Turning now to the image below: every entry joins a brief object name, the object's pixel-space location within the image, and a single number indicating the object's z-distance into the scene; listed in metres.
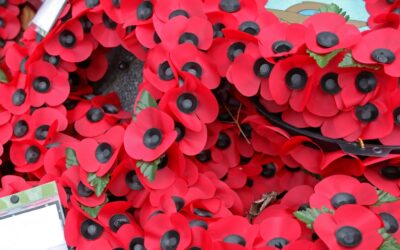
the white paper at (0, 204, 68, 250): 1.03
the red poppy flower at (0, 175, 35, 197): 1.08
